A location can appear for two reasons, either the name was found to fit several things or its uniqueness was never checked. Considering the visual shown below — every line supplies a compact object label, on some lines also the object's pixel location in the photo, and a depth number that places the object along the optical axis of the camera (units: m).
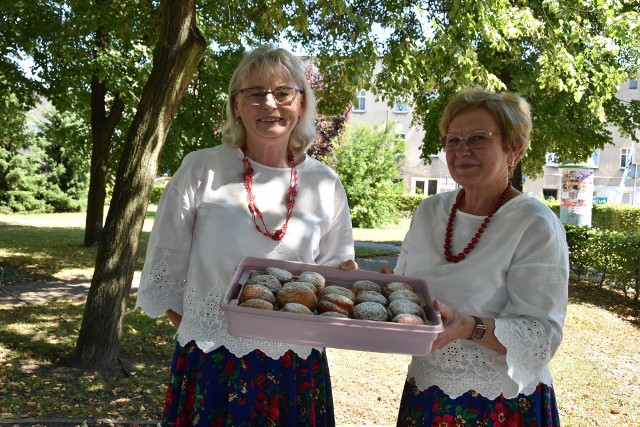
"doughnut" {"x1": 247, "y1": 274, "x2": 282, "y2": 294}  1.92
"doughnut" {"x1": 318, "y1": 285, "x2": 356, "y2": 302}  1.95
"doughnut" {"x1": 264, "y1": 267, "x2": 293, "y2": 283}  2.03
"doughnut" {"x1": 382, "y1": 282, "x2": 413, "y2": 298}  2.04
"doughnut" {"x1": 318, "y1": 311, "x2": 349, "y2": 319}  1.77
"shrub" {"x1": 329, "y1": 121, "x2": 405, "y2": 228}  26.23
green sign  35.91
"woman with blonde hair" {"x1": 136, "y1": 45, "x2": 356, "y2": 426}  2.22
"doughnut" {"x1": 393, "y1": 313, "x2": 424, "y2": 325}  1.73
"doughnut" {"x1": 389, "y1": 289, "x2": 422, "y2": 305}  1.93
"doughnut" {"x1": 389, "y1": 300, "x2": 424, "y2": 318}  1.80
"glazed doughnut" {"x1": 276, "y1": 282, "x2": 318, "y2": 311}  1.85
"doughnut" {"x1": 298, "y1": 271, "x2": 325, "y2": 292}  2.05
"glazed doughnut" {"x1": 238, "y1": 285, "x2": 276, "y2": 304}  1.83
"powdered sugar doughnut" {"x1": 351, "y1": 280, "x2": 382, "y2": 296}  2.12
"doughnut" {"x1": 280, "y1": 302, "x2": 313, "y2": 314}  1.77
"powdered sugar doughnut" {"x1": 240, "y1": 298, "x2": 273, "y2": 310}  1.77
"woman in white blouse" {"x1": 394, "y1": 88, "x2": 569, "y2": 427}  1.96
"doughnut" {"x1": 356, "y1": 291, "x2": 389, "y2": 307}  1.94
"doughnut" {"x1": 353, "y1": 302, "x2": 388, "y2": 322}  1.79
